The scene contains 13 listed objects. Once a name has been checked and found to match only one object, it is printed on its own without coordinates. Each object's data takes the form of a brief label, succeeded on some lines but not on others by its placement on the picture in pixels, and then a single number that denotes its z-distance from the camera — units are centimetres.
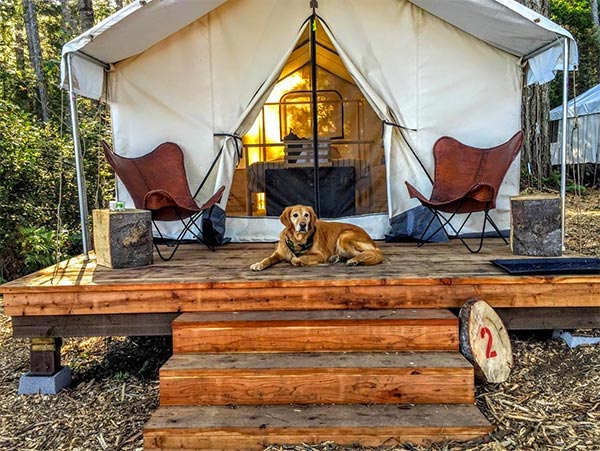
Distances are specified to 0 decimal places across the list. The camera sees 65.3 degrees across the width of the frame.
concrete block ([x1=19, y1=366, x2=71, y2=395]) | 257
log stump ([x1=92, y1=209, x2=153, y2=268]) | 296
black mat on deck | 254
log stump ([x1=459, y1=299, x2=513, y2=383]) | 225
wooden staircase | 183
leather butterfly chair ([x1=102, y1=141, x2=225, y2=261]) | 384
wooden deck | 248
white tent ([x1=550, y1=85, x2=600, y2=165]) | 1077
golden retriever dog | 290
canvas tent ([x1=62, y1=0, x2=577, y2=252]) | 405
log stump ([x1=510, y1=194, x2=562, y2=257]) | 296
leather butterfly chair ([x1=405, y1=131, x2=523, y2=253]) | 375
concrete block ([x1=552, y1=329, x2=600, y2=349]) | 270
